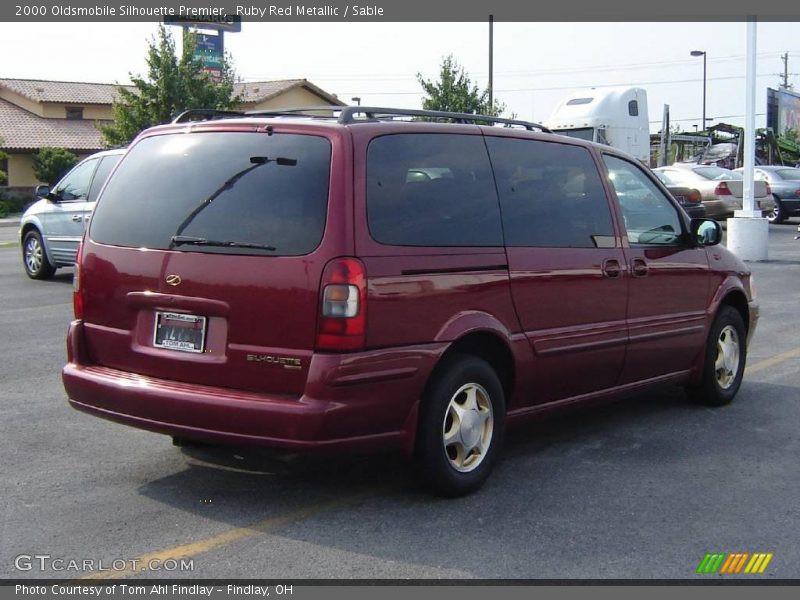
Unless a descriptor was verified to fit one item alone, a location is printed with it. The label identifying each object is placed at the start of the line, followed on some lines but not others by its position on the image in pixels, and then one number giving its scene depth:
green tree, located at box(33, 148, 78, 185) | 43.91
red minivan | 4.61
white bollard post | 17.62
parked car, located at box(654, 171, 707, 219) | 21.67
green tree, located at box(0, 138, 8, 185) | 42.41
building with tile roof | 49.31
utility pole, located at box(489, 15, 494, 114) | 33.03
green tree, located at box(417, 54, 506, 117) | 33.66
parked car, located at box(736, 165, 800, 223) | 27.06
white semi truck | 26.33
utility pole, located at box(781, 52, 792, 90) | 86.11
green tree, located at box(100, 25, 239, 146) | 32.03
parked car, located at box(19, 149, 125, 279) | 13.70
